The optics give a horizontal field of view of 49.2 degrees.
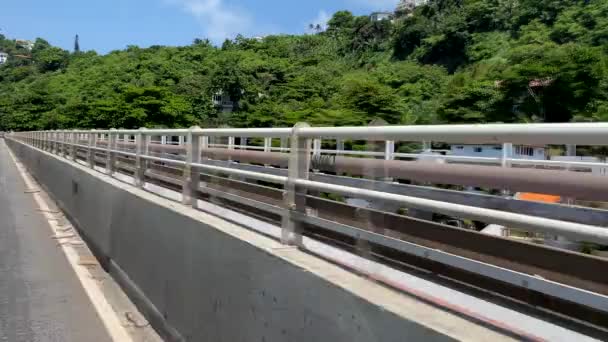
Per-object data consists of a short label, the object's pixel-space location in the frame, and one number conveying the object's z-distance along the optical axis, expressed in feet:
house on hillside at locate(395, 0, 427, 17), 622.95
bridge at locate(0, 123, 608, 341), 7.50
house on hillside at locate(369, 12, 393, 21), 605.15
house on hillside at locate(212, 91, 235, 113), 289.94
